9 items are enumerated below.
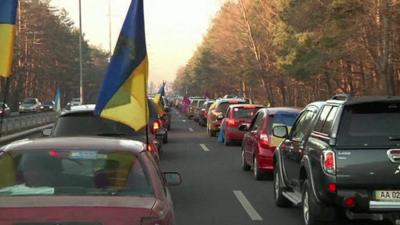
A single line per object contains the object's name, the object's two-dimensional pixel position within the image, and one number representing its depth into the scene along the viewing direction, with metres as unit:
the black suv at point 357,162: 7.46
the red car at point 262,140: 13.65
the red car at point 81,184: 4.40
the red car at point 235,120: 23.14
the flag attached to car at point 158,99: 26.93
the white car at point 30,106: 71.32
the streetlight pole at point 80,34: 45.52
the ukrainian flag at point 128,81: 8.44
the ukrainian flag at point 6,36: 8.39
